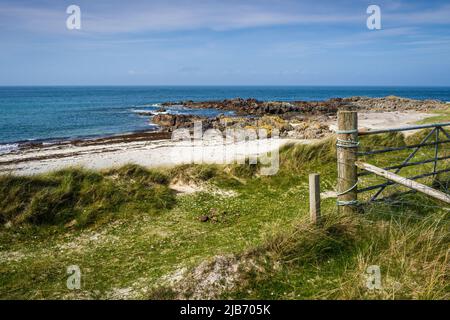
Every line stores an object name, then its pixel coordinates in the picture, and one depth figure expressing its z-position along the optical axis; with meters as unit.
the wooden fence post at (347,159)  5.32
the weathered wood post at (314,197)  5.11
